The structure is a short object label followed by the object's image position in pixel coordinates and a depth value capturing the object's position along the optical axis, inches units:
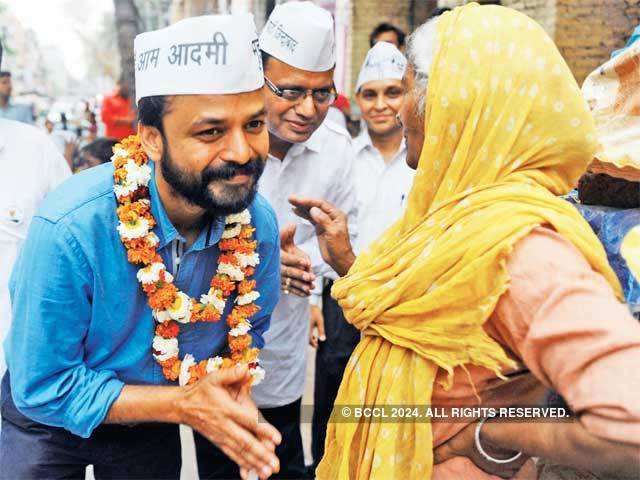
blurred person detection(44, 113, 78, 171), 327.6
